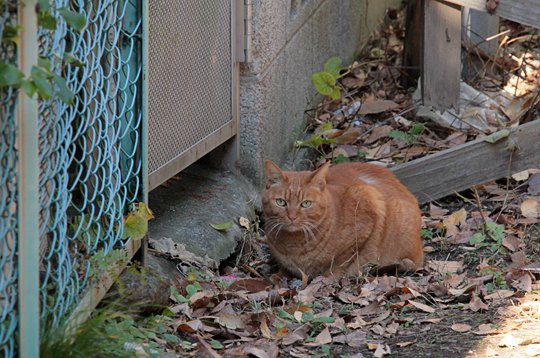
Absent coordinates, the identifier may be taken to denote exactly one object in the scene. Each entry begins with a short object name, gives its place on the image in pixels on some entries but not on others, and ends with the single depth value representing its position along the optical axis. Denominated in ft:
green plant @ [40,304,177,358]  20.01
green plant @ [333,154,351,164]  43.32
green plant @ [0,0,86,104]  17.07
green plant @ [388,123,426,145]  43.84
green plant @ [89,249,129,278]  23.04
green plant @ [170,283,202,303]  28.05
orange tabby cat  33.81
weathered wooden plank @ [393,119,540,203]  38.74
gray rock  32.89
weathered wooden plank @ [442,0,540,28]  36.95
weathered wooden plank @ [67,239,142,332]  21.15
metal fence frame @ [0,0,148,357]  18.24
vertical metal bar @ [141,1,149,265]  26.45
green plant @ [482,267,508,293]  30.41
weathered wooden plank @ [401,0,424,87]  48.51
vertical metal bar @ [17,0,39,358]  18.20
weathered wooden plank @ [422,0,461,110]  42.70
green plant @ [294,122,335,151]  41.83
